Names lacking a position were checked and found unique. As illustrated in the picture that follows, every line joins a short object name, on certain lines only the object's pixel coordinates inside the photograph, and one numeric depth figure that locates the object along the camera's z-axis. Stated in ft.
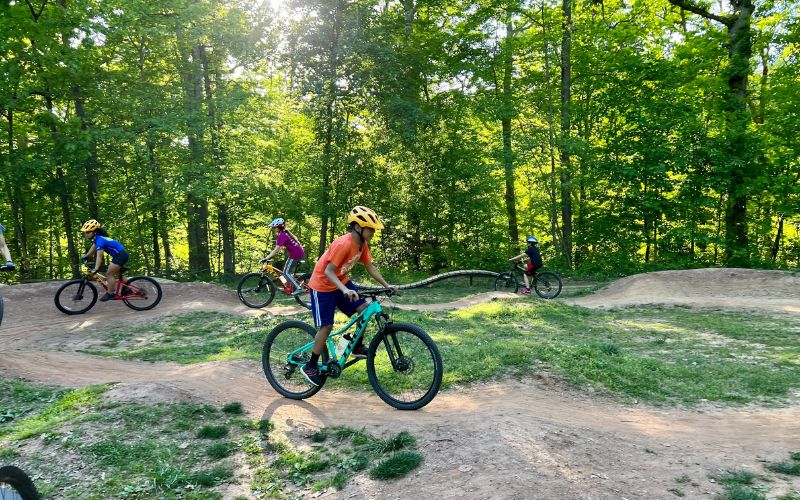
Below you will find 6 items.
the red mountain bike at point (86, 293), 41.68
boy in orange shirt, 17.75
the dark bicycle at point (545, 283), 53.06
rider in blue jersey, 39.29
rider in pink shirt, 41.47
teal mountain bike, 17.83
